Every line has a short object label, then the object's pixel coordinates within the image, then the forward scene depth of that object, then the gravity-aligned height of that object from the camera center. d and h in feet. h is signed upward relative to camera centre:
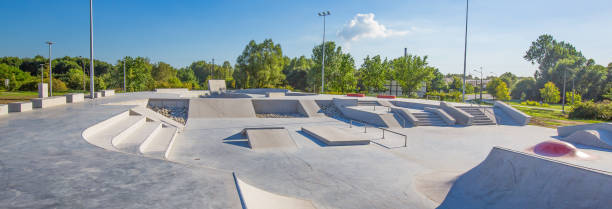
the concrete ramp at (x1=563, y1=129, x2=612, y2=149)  38.09 -5.33
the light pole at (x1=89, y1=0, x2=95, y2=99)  51.70 +10.00
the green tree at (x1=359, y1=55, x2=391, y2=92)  136.36 +10.22
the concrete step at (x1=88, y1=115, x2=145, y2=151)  24.22 -4.12
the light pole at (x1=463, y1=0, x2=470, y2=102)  85.10 +14.73
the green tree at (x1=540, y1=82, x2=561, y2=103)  137.08 +2.31
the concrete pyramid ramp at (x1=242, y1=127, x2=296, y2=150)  33.78 -5.61
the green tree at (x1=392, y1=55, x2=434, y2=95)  126.00 +10.03
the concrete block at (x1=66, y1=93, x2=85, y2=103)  52.44 -1.64
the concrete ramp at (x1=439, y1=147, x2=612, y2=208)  15.02 -5.12
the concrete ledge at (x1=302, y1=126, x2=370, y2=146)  35.96 -5.53
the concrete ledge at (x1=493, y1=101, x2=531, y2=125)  57.52 -3.35
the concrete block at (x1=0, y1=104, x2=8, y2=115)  33.91 -2.56
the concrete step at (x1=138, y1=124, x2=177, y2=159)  27.02 -5.64
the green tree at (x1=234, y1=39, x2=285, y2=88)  170.30 +16.33
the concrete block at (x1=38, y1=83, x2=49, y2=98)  50.26 -0.47
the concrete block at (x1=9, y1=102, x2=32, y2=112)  36.68 -2.41
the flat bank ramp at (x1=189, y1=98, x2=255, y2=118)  59.31 -3.49
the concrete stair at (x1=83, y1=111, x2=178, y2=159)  25.14 -4.64
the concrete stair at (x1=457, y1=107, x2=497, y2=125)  57.72 -3.97
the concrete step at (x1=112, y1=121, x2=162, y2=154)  25.13 -4.85
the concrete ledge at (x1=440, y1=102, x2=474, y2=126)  55.88 -3.75
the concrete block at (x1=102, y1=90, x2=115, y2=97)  73.53 -0.89
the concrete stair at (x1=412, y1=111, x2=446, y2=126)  55.11 -4.53
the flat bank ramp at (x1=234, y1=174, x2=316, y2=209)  13.01 -5.41
